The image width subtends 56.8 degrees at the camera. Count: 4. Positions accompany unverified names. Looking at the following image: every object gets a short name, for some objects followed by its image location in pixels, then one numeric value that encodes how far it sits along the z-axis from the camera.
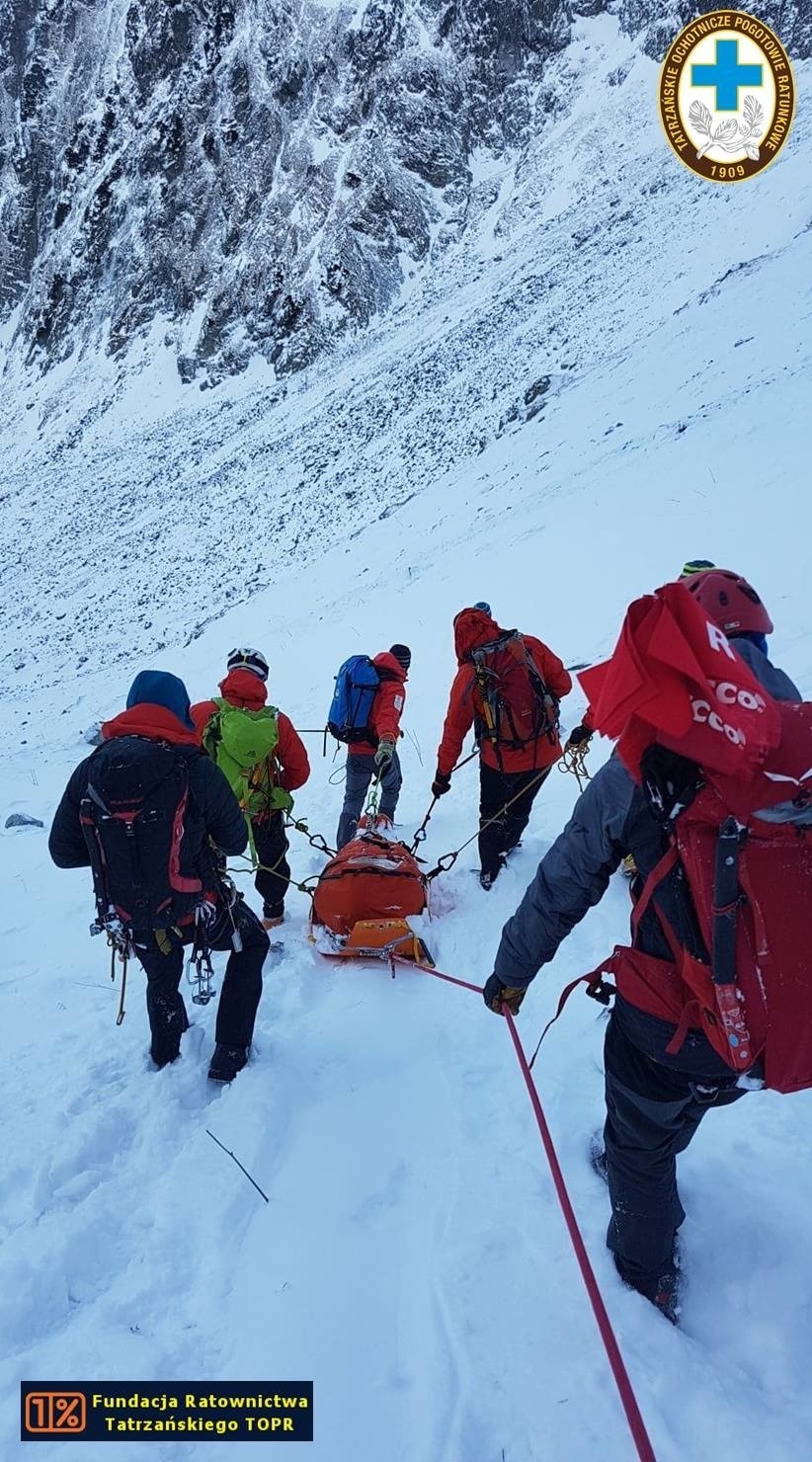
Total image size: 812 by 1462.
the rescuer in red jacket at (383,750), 5.29
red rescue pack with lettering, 1.48
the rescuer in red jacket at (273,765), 4.12
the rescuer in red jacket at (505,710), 4.44
